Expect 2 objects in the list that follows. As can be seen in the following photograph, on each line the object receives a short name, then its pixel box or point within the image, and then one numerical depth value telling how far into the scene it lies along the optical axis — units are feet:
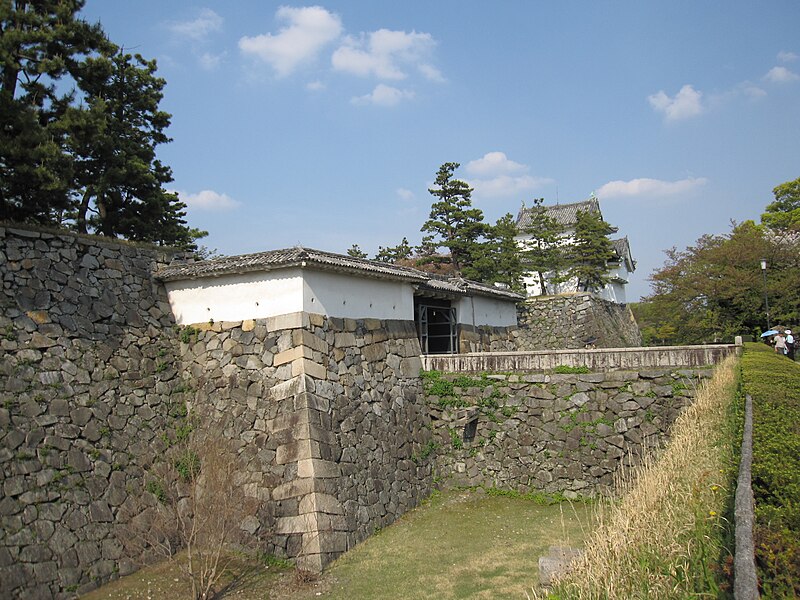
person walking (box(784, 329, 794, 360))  55.30
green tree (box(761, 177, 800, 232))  100.00
